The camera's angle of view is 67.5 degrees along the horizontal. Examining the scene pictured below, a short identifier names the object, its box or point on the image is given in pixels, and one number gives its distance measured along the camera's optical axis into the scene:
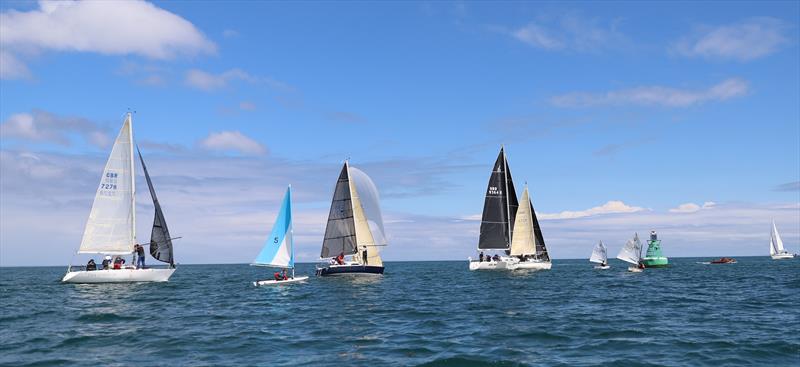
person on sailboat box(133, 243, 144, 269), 54.74
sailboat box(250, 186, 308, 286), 54.31
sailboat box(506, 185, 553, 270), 78.88
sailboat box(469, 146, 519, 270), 80.44
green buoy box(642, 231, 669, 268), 110.06
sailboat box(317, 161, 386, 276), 62.72
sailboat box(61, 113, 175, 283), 53.41
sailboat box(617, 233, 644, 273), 89.94
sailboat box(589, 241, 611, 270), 95.48
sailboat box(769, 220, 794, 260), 175.50
